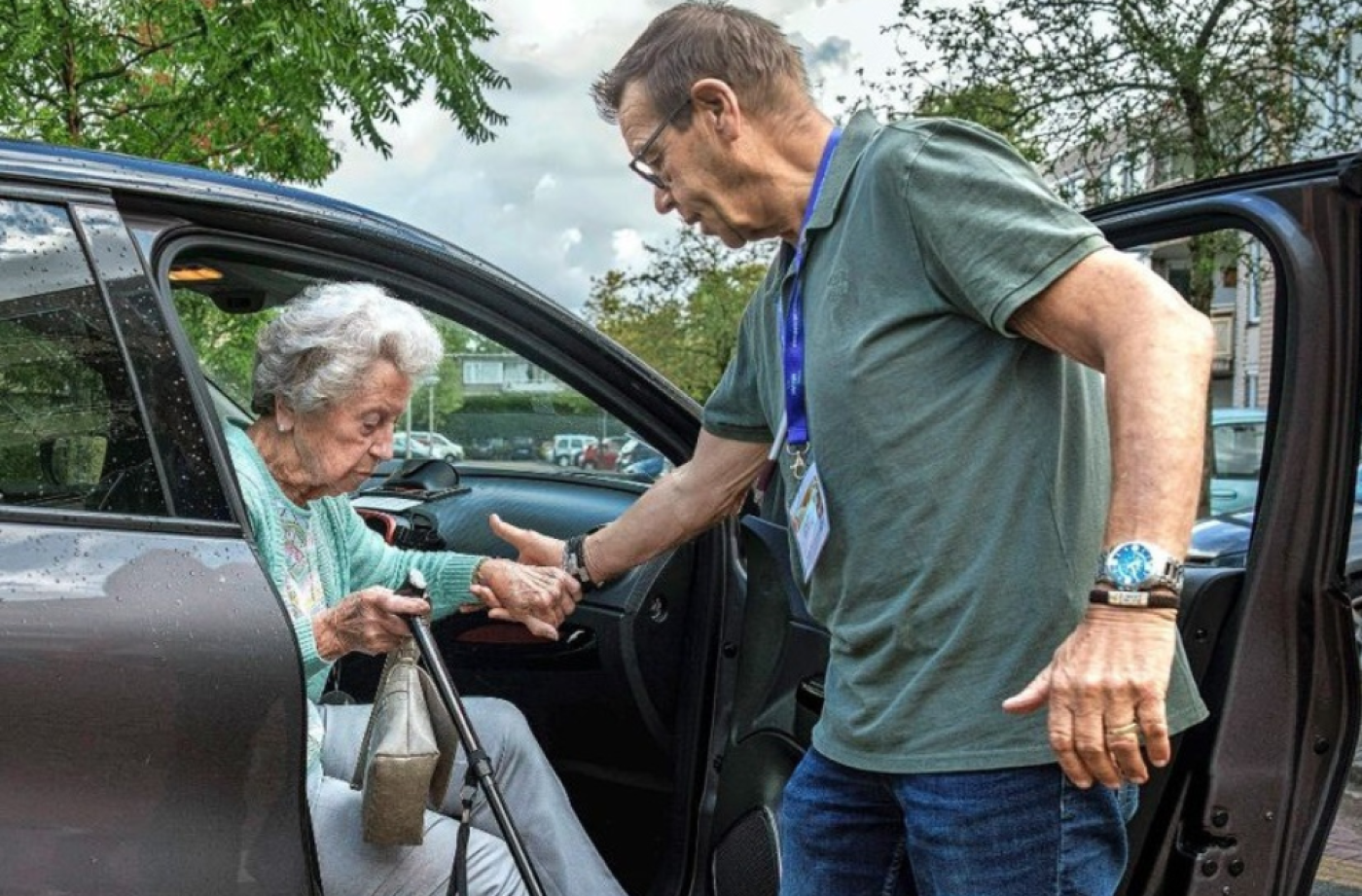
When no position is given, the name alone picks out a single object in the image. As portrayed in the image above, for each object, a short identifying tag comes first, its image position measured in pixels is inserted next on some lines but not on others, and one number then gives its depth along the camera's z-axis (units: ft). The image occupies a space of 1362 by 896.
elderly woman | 7.72
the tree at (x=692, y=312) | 85.25
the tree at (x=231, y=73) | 22.07
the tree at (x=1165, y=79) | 33.06
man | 4.91
